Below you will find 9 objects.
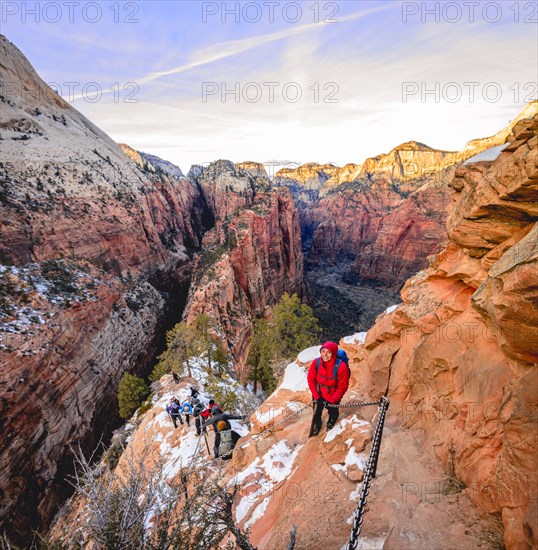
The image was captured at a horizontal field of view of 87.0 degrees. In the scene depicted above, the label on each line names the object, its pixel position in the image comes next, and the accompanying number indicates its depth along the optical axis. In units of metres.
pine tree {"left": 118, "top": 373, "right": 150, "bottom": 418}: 23.56
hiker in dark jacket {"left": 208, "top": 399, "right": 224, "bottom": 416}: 10.89
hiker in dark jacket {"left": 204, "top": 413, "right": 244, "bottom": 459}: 10.14
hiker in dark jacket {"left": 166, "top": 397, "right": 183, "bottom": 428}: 14.00
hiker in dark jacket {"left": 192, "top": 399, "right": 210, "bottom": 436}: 11.82
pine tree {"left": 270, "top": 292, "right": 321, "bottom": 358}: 23.05
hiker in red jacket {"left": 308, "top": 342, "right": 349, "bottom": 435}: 6.32
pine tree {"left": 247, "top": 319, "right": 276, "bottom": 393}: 24.52
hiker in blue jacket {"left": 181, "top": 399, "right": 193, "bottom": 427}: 13.42
